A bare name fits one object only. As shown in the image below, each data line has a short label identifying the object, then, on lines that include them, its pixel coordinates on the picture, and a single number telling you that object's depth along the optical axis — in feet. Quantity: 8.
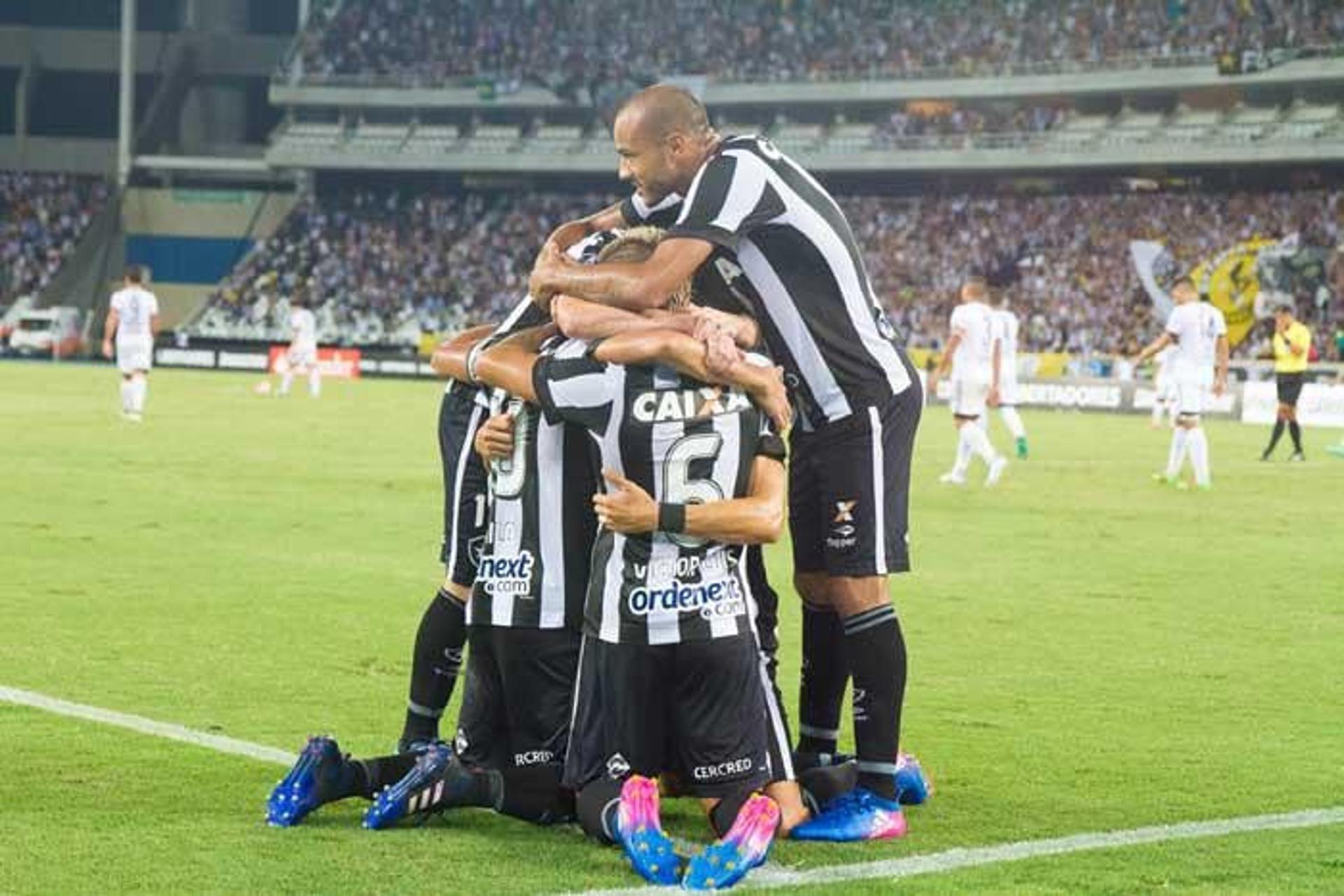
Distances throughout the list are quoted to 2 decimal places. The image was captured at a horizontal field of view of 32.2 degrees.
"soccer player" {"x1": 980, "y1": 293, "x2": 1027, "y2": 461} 87.04
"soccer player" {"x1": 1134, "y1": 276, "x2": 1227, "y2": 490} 81.51
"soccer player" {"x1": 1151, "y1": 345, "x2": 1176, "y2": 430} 126.87
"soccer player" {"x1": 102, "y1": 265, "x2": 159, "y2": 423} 108.78
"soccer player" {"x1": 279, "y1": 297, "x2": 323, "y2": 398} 151.33
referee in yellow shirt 103.76
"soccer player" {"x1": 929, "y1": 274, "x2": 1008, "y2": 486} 80.64
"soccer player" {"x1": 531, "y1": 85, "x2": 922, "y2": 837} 23.62
